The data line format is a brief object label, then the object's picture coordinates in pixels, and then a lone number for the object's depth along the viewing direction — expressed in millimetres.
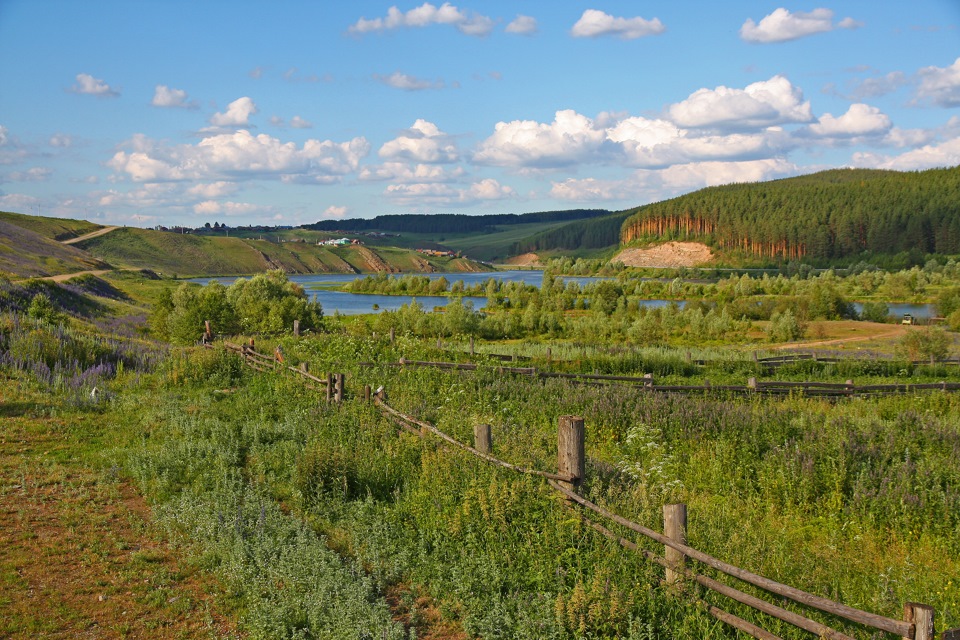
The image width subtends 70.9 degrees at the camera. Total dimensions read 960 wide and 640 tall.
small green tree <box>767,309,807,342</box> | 52062
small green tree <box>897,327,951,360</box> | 34500
